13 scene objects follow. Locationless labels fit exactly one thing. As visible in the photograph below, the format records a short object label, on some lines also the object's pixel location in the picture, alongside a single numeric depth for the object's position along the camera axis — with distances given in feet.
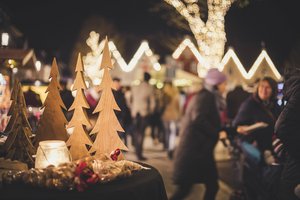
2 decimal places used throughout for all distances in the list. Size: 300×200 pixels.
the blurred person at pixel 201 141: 20.58
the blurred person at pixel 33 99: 26.62
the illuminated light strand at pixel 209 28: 30.58
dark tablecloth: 11.44
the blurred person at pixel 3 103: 20.98
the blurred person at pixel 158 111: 46.17
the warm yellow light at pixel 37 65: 37.87
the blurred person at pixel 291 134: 15.01
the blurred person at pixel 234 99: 34.17
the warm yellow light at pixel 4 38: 24.63
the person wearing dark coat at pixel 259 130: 23.29
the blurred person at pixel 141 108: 39.22
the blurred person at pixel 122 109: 37.89
